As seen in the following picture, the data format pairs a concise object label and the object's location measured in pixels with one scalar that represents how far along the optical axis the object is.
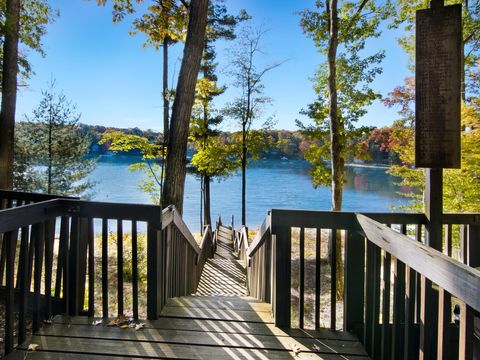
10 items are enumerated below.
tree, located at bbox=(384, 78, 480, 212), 6.24
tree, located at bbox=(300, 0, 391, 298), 7.61
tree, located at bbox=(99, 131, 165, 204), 10.23
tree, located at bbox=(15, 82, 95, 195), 12.66
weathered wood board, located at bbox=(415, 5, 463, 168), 2.06
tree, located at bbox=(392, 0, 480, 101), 9.23
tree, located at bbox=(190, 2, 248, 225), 13.12
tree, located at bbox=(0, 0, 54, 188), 5.47
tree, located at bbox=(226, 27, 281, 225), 13.79
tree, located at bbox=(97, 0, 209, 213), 4.49
